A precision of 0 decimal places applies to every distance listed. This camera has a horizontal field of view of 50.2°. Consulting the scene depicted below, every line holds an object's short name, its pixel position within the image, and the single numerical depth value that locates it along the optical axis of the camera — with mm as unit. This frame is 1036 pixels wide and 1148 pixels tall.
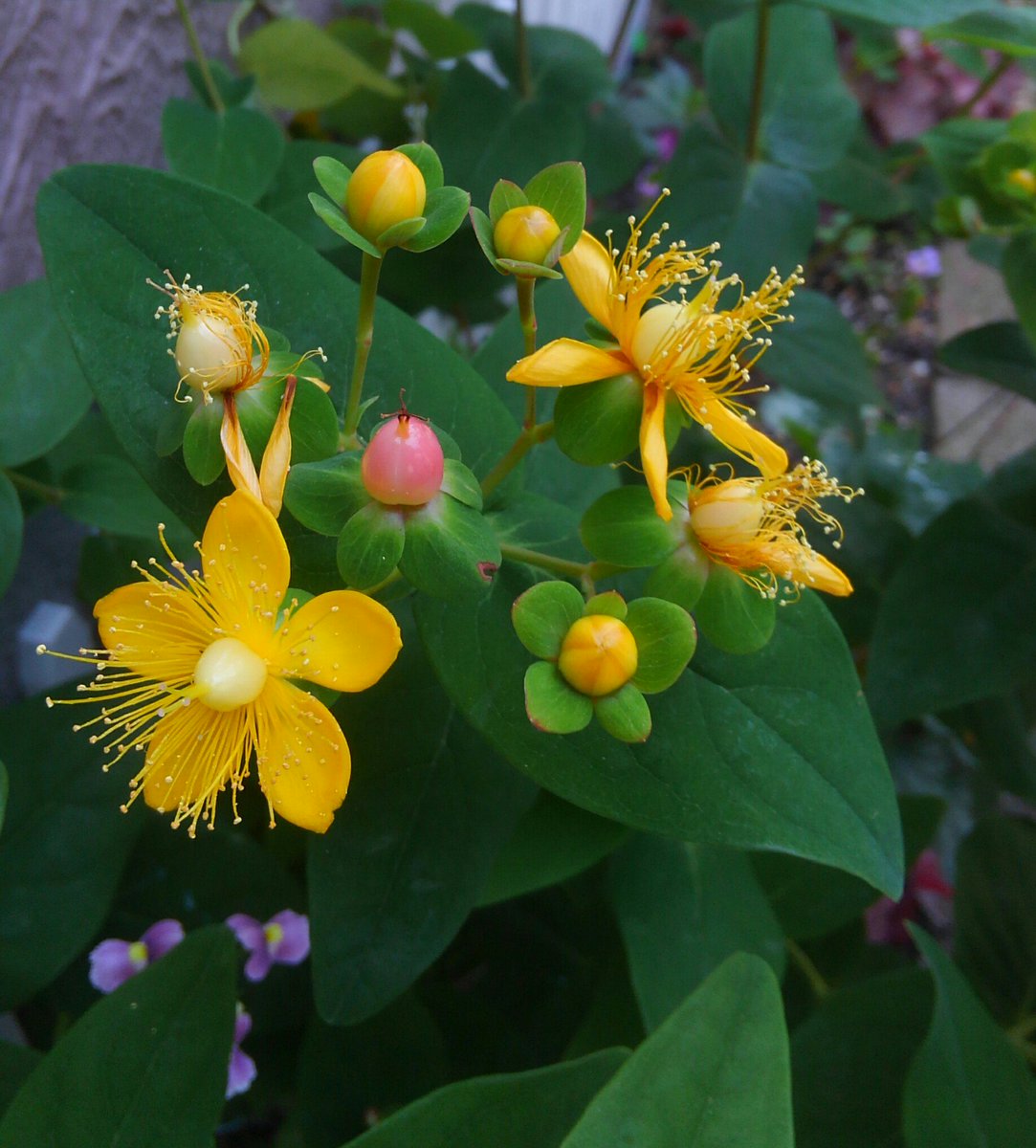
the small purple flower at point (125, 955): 171
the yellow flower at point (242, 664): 113
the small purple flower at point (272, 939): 174
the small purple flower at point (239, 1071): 164
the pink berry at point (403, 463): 112
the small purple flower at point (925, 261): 446
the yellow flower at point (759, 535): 126
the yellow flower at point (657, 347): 121
